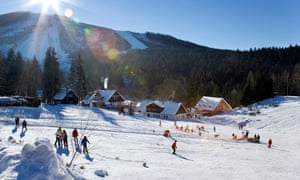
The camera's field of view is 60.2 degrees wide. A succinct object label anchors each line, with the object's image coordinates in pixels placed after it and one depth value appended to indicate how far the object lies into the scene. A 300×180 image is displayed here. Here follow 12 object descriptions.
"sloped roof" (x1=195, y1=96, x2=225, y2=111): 67.84
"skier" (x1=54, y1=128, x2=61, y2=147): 20.47
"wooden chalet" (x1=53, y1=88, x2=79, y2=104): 63.35
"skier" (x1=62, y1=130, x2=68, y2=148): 20.73
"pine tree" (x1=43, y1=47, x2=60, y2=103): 60.66
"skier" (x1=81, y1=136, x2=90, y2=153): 19.02
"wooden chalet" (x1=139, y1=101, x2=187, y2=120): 63.09
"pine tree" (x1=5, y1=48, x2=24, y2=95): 62.17
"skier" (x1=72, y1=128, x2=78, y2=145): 21.55
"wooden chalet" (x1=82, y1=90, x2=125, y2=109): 68.25
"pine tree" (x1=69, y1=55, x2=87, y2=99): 66.44
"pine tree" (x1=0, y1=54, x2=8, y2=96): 56.78
